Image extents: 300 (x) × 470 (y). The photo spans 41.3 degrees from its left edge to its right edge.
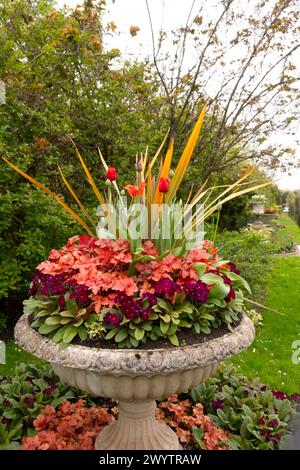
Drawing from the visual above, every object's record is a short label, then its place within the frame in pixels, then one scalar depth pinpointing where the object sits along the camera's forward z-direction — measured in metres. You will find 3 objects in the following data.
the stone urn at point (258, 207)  12.60
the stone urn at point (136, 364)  1.62
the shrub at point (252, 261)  4.70
